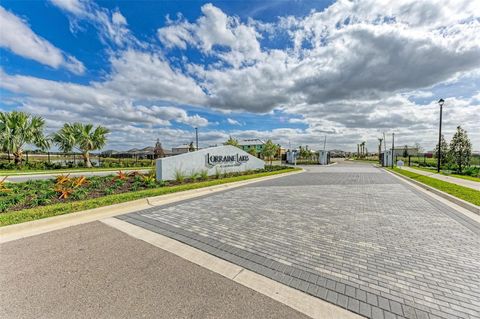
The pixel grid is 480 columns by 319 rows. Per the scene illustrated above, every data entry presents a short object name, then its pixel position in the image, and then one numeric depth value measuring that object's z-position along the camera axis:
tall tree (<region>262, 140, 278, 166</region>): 38.53
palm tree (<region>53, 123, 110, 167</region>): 23.89
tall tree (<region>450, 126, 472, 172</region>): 23.88
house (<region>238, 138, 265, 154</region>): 84.31
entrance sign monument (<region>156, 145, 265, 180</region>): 12.64
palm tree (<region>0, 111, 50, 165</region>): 19.27
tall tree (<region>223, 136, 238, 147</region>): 38.66
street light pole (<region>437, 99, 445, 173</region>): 17.90
